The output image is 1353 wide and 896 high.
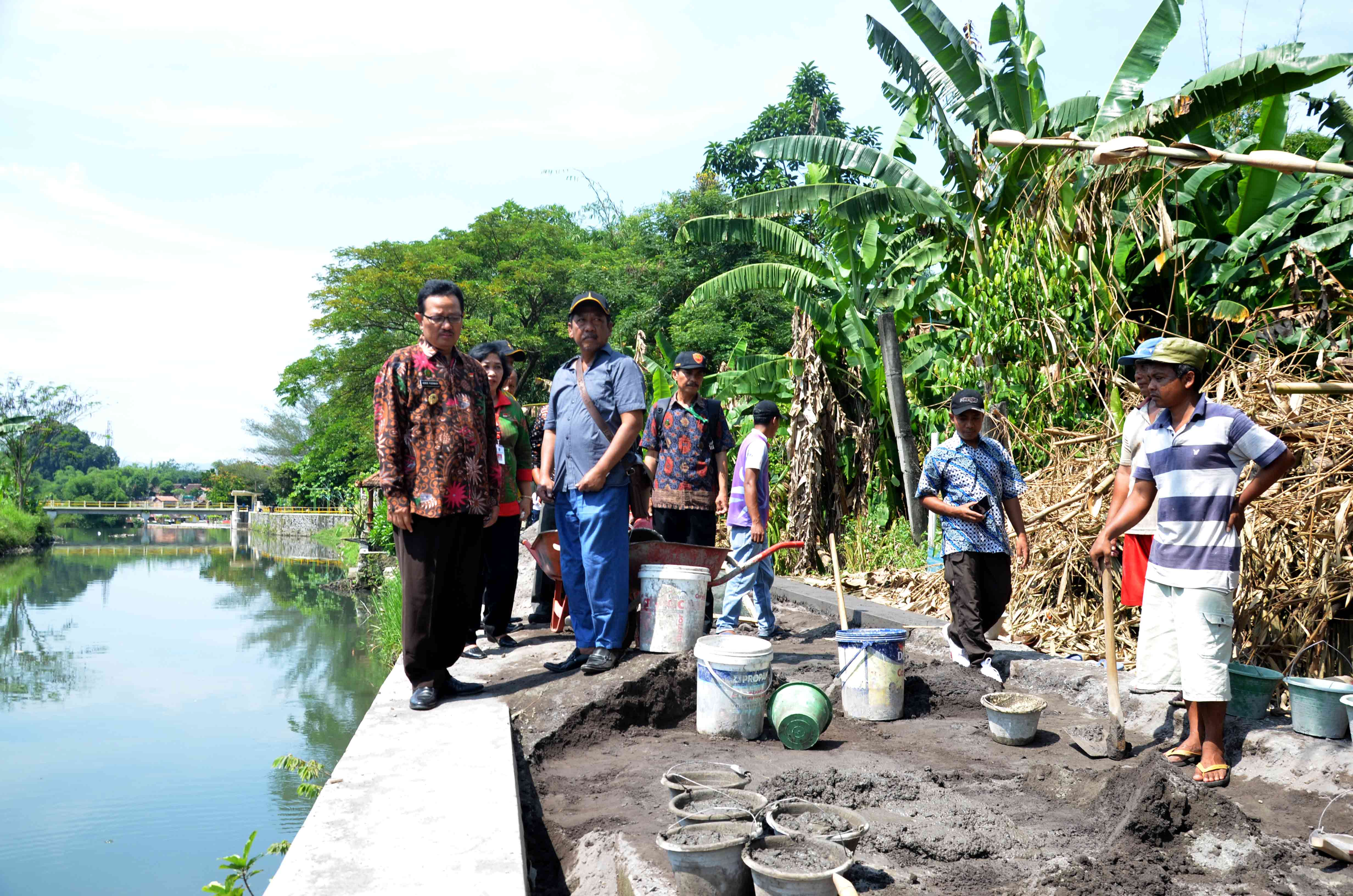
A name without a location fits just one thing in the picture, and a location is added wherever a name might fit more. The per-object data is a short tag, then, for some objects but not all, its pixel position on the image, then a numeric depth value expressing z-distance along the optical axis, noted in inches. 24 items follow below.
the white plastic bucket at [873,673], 184.2
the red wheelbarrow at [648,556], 202.1
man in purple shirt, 248.5
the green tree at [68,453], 1852.9
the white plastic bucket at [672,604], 195.0
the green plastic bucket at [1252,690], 160.9
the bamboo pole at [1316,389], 181.8
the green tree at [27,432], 1673.2
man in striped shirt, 140.1
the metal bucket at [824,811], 107.5
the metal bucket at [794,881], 94.7
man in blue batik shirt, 202.4
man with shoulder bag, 184.5
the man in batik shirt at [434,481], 162.1
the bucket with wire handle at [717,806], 111.9
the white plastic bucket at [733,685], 166.7
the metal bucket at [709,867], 102.0
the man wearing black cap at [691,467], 244.5
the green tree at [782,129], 1123.9
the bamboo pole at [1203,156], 110.9
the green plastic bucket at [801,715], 162.9
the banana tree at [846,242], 424.2
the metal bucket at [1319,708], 147.3
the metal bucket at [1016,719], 169.0
